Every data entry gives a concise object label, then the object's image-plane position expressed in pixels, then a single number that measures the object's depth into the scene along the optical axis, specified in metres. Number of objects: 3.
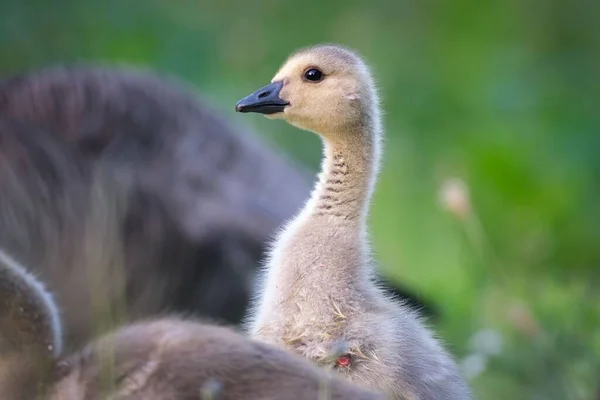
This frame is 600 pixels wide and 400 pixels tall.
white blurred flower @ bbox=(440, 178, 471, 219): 9.34
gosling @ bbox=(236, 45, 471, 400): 6.39
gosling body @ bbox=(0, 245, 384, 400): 5.32
